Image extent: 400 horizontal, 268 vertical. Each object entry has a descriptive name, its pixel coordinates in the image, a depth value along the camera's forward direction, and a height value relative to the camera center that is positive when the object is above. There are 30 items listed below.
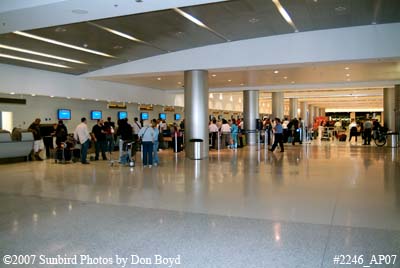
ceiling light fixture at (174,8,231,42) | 9.67 +3.16
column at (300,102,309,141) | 44.64 +1.95
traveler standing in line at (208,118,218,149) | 19.14 -0.28
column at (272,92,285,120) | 28.41 +1.67
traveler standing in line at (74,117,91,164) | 12.87 -0.33
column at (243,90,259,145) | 24.53 +0.92
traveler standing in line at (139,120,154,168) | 11.86 -0.40
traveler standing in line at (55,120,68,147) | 14.02 -0.19
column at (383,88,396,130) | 24.59 +1.19
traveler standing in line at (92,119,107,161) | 14.03 -0.37
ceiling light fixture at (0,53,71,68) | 13.53 +2.81
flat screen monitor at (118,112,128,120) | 22.40 +0.84
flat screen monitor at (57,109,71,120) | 17.84 +0.76
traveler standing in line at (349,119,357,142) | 26.65 -0.39
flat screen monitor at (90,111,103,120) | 20.17 +0.78
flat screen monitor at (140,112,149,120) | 24.44 +0.82
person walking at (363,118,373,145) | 22.77 -0.41
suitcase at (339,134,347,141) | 28.33 -0.96
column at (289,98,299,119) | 35.34 +1.87
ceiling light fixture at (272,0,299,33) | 9.33 +3.27
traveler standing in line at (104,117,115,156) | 15.57 -0.22
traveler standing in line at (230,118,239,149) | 20.20 -0.48
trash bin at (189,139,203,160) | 14.76 -0.86
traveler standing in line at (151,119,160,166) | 12.37 -0.51
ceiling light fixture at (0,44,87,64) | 12.29 +2.85
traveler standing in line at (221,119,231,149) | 19.89 -0.36
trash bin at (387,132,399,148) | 20.12 -0.81
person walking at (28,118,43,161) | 14.48 -0.39
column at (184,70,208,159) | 15.06 +0.81
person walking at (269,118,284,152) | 17.39 -0.40
